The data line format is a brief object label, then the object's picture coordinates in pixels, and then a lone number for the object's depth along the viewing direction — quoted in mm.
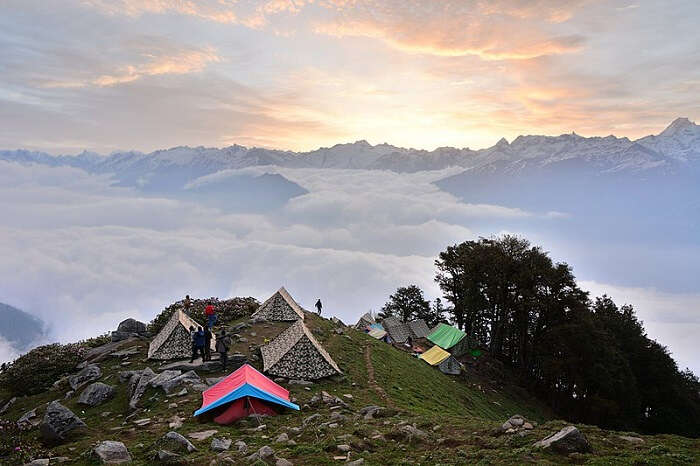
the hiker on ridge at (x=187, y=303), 38269
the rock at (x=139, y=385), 20062
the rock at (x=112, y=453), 12539
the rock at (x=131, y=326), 34969
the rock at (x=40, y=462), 12344
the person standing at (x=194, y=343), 24633
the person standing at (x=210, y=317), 28325
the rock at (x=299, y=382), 22727
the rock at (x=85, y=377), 25078
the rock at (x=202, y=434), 14850
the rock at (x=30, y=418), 19098
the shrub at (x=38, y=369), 26844
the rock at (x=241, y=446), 13086
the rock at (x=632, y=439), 11781
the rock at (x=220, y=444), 13380
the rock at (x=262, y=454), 11842
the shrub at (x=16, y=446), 13203
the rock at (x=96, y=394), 21203
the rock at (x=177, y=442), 13031
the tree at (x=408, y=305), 82500
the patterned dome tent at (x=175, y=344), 26531
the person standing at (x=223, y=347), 23672
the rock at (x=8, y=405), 24412
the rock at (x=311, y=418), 15805
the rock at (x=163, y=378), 20859
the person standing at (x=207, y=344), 24578
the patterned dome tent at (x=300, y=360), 23484
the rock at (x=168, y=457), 12219
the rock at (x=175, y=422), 16250
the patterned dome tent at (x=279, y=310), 36062
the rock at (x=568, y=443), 10938
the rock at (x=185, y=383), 20438
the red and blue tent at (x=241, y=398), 17016
